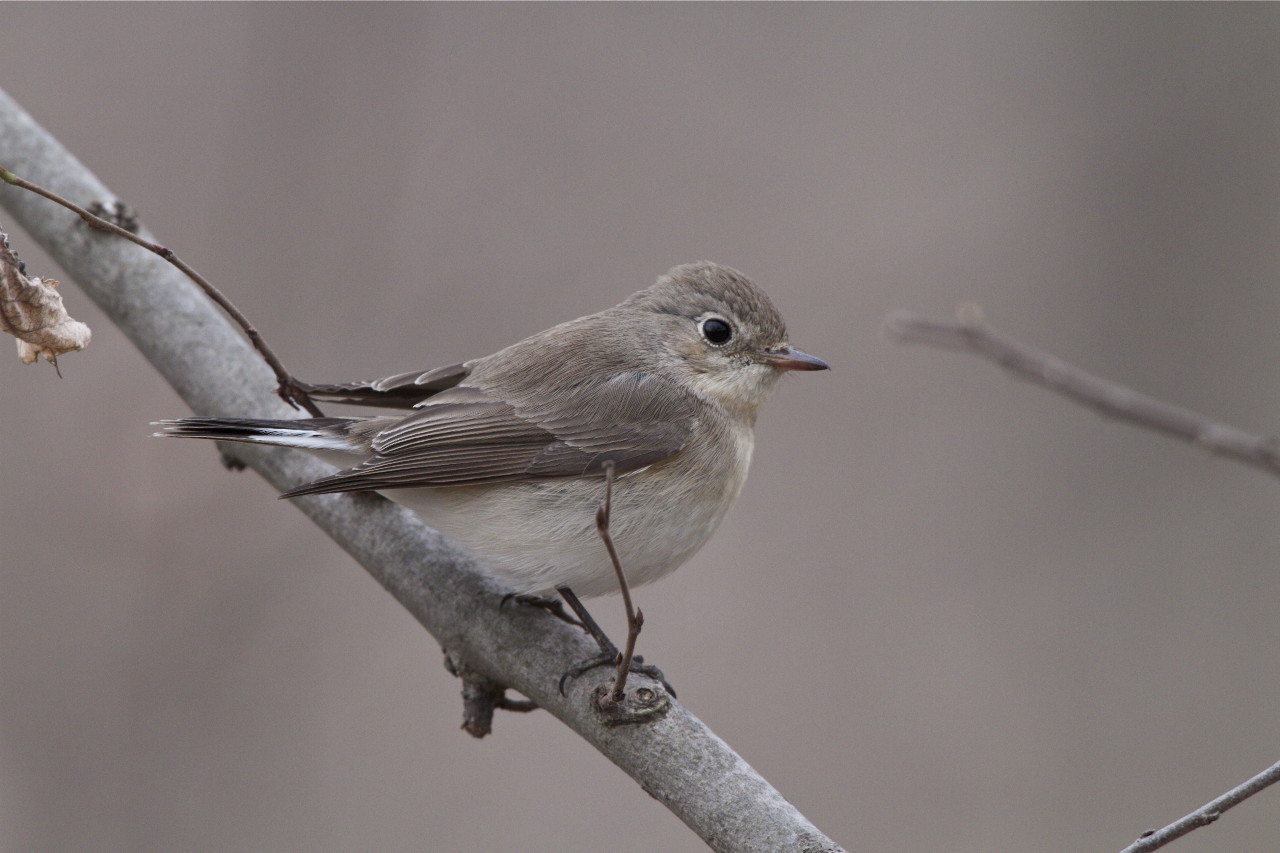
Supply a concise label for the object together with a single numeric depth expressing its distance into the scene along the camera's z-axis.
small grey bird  6.14
